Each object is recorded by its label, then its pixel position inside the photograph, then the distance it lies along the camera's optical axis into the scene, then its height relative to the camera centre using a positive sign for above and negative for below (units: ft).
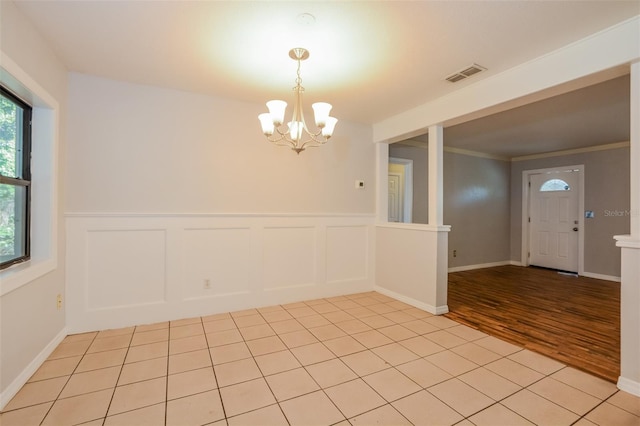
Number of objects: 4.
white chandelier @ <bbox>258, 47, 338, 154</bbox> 6.94 +2.33
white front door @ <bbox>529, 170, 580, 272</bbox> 18.34 -0.28
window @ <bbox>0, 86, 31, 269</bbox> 6.47 +0.70
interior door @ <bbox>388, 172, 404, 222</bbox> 17.12 +0.89
